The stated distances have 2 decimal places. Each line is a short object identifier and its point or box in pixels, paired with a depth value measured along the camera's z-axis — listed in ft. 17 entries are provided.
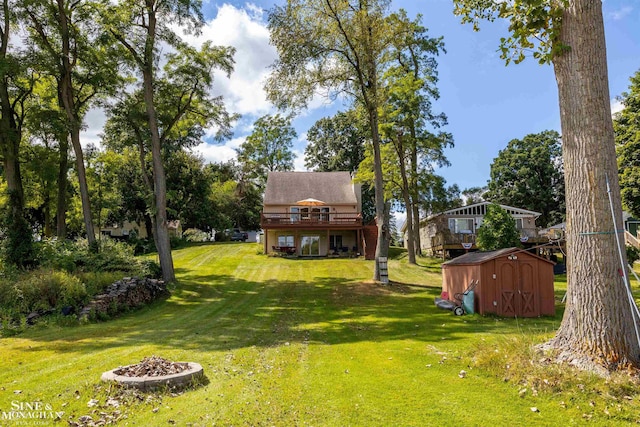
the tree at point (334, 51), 60.18
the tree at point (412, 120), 86.07
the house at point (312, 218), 106.01
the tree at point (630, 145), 89.12
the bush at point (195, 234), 157.28
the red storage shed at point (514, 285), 41.24
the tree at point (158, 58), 59.93
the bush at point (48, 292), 37.78
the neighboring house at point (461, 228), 101.09
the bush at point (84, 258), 48.78
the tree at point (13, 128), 48.49
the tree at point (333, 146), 163.12
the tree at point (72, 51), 58.54
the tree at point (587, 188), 19.54
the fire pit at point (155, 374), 18.21
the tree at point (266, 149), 174.29
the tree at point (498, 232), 78.59
